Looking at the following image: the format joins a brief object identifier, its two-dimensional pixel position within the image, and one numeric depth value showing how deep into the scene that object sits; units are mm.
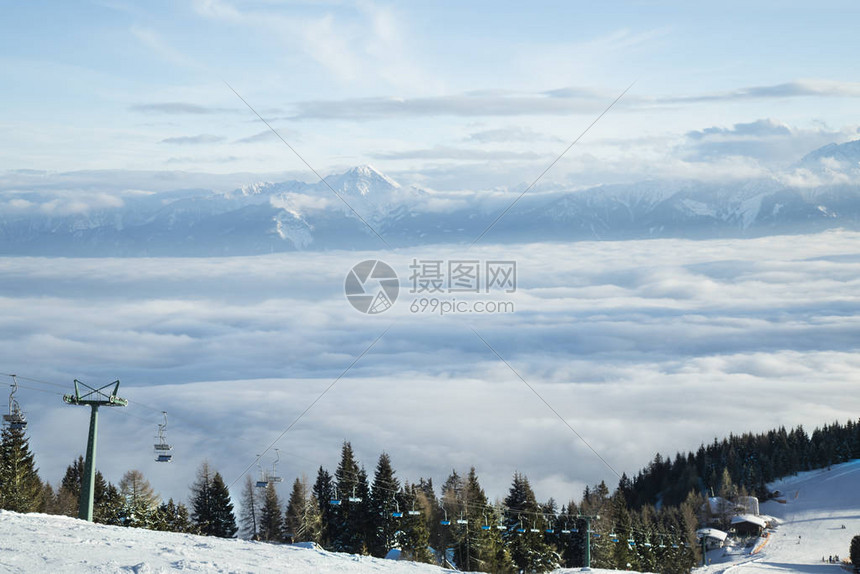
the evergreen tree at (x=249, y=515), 86125
